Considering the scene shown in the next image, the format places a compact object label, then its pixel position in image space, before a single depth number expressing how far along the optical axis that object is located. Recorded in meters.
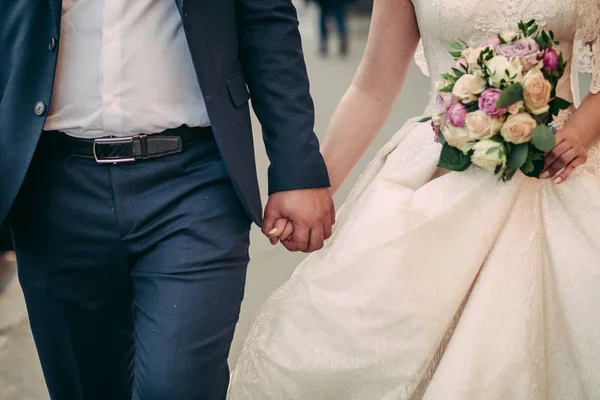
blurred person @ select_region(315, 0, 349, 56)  10.96
